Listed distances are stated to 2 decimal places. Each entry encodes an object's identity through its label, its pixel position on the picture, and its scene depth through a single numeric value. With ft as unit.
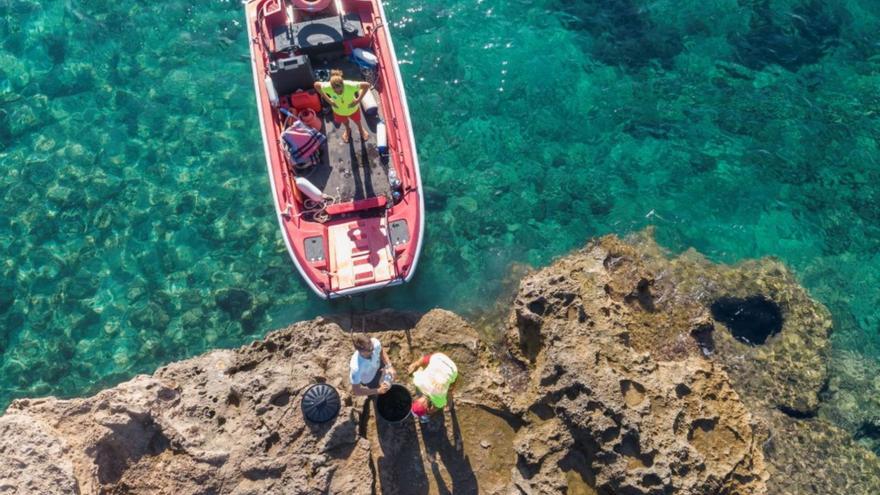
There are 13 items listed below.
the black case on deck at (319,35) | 45.62
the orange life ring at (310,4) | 46.80
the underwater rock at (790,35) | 52.19
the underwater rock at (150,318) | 43.52
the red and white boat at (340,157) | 40.45
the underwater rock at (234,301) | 43.83
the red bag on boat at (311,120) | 43.62
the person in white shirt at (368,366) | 30.53
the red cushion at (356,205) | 41.52
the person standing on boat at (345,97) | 38.27
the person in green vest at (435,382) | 31.99
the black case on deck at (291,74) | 43.04
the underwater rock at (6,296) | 43.96
